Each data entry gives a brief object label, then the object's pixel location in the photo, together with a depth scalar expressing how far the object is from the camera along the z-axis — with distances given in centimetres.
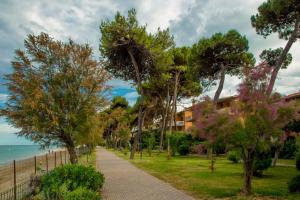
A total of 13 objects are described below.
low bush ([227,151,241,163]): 2652
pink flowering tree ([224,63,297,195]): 1070
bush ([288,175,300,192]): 1207
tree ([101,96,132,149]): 1932
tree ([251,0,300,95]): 2041
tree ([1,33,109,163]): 1513
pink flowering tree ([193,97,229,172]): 1121
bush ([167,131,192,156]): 3941
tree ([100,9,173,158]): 3084
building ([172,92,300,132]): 7829
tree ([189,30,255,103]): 3136
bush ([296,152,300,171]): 1561
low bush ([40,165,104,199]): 969
